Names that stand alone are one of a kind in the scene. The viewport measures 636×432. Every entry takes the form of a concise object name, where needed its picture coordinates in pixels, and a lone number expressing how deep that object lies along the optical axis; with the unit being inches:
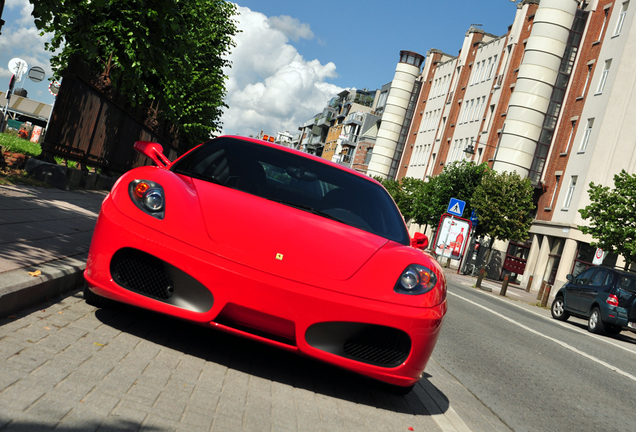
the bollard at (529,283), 1508.4
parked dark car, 642.2
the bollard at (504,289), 1066.1
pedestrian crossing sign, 1368.1
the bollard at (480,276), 1113.2
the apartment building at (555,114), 1471.5
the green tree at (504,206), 1481.3
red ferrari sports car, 160.1
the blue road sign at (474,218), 1483.8
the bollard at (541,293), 1016.9
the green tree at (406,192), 2129.7
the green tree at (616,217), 946.1
